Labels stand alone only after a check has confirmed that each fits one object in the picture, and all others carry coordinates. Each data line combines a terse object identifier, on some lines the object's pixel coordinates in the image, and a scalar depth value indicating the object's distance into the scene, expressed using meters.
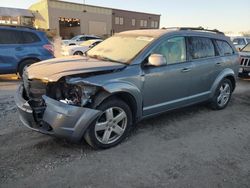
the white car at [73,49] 11.50
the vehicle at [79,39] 16.24
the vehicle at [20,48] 6.28
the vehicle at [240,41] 12.52
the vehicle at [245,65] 7.15
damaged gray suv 2.60
